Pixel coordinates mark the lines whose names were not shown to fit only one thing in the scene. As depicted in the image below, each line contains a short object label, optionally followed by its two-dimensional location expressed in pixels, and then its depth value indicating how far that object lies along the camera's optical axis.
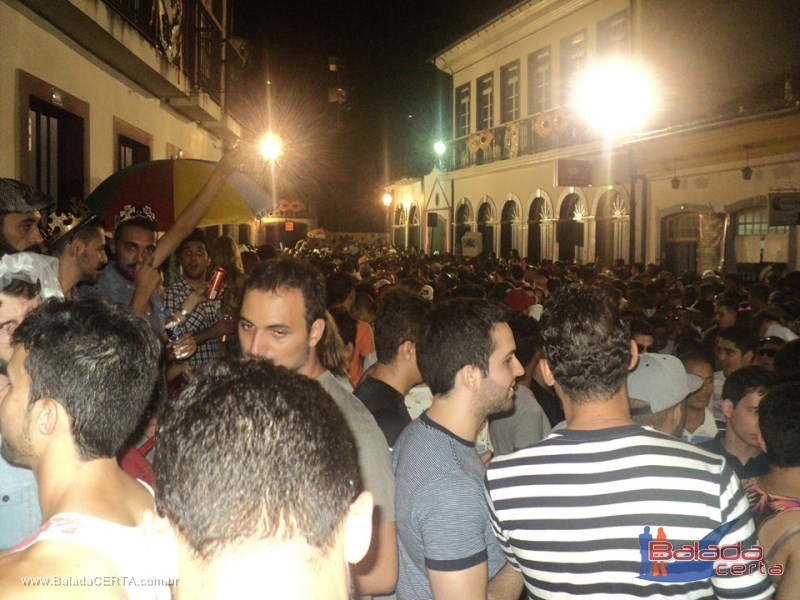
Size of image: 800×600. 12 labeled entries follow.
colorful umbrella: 6.12
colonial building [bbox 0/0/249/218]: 6.93
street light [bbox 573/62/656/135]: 19.56
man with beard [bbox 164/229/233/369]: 5.52
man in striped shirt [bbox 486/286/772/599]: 2.25
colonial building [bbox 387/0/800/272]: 17.52
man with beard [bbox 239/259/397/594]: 2.88
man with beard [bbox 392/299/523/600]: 2.55
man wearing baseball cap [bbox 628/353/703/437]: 3.76
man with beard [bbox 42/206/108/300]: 4.28
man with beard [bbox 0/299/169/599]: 1.82
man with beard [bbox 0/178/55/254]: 4.29
